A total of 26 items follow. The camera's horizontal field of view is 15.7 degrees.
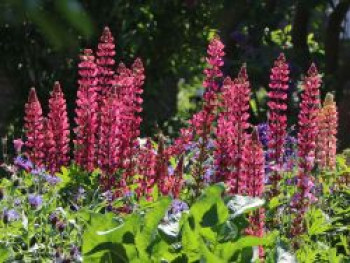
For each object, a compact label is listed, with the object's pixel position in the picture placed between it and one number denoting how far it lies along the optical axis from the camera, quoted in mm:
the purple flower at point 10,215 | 5281
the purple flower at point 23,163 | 6632
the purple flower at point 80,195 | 5959
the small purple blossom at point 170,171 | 6863
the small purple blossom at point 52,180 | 5971
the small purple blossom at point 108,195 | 6011
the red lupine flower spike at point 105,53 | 6851
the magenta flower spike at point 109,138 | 6420
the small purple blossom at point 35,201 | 5459
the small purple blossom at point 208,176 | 6475
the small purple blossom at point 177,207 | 5688
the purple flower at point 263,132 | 7929
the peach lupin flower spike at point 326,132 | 6582
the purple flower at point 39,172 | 5931
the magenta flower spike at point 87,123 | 6857
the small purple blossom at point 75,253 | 4802
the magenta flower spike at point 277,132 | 6253
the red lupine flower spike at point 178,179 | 5866
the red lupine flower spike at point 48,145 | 6947
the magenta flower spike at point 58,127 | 6971
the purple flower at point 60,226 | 4920
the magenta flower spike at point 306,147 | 5894
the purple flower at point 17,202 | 5736
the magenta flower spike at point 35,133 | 6869
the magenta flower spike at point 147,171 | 6426
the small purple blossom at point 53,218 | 5113
